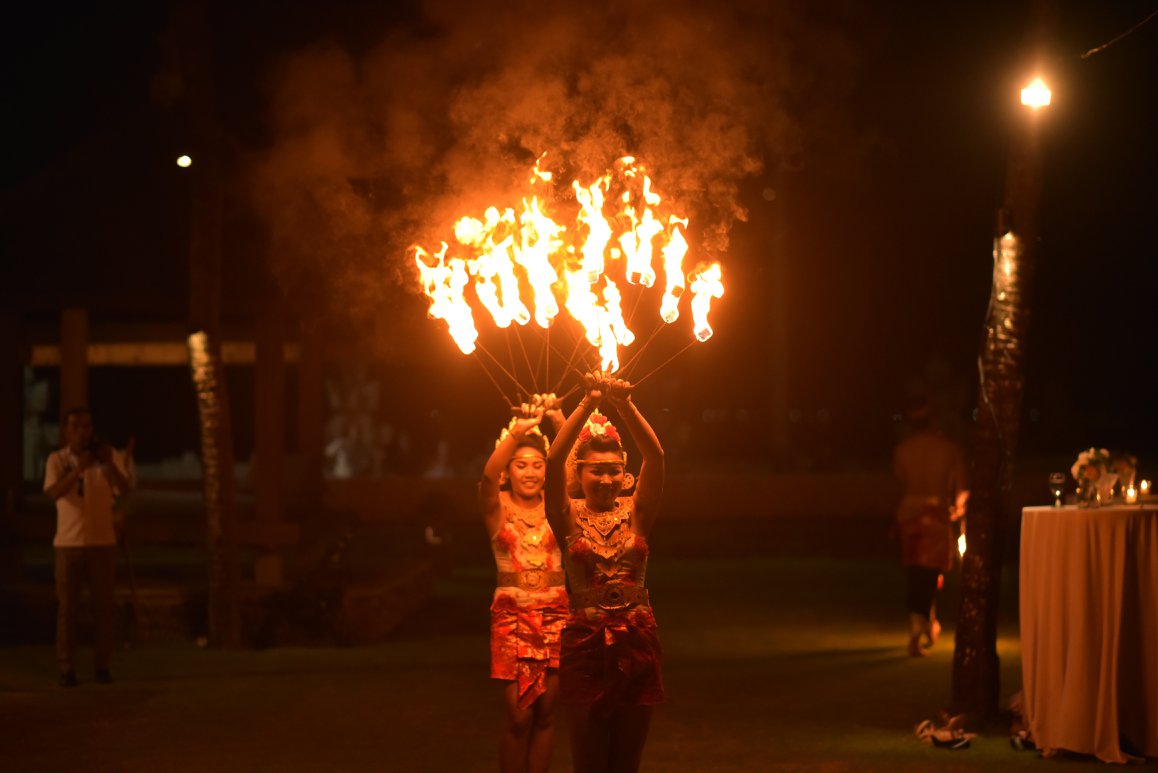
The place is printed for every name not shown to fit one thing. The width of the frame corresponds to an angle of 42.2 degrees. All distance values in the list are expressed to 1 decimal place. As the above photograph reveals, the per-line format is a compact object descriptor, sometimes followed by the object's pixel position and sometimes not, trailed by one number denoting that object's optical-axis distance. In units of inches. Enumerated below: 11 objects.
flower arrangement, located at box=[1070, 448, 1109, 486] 344.2
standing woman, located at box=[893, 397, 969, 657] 470.9
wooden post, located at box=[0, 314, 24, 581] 574.6
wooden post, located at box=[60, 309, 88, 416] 573.9
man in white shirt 420.2
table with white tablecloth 312.8
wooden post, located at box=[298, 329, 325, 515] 728.3
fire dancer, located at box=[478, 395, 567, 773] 265.9
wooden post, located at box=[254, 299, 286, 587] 573.3
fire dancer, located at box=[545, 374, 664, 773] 232.1
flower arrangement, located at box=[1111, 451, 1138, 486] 358.0
